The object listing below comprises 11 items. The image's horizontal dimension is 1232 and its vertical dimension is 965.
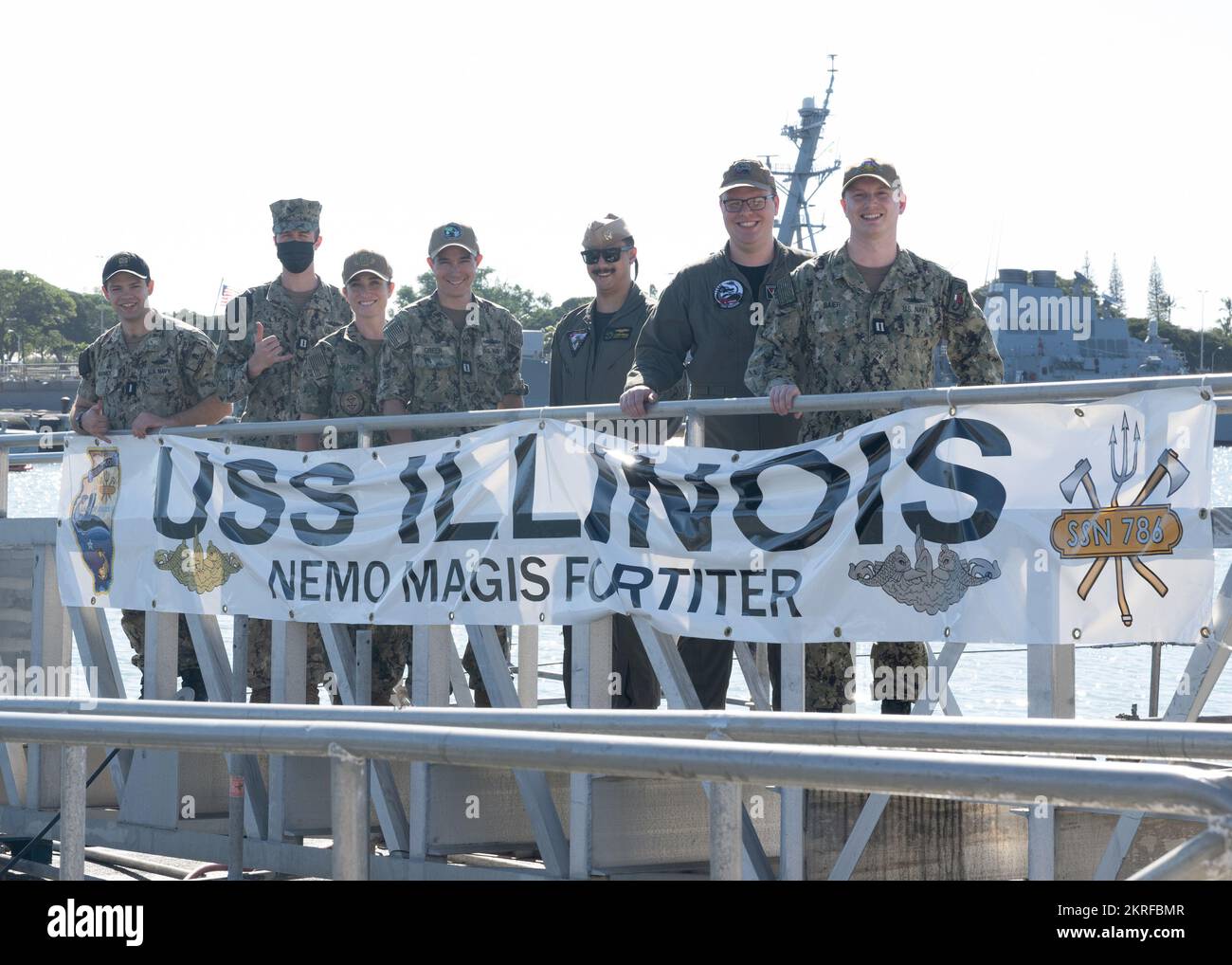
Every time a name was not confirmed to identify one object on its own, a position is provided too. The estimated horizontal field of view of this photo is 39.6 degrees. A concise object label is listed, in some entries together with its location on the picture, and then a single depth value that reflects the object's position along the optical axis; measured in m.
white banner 5.57
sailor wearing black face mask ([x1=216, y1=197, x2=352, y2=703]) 9.25
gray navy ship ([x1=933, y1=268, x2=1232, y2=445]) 81.31
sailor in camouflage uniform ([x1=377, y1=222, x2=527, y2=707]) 8.38
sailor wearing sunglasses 8.05
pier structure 3.02
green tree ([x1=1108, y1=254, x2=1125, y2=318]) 98.90
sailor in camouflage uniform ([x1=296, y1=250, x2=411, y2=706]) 8.77
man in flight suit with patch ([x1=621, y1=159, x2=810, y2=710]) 7.20
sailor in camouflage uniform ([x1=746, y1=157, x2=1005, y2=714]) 6.56
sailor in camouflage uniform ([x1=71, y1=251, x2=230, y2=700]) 9.12
